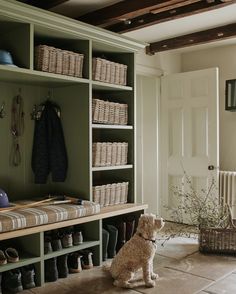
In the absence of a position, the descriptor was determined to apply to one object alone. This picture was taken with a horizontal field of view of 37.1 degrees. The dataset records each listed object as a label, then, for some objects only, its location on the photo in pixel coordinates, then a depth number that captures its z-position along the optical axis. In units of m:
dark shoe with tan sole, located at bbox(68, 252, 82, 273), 3.03
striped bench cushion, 2.51
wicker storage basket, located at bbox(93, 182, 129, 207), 3.36
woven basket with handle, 3.50
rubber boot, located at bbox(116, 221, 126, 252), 3.52
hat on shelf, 2.65
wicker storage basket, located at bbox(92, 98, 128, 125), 3.32
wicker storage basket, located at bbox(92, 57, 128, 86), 3.30
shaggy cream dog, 2.73
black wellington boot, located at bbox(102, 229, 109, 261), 3.29
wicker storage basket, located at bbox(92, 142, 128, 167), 3.33
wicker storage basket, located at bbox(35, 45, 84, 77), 2.91
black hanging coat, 3.32
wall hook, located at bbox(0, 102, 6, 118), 3.17
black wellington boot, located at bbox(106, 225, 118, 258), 3.41
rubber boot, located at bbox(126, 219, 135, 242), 3.57
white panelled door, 4.48
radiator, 4.46
